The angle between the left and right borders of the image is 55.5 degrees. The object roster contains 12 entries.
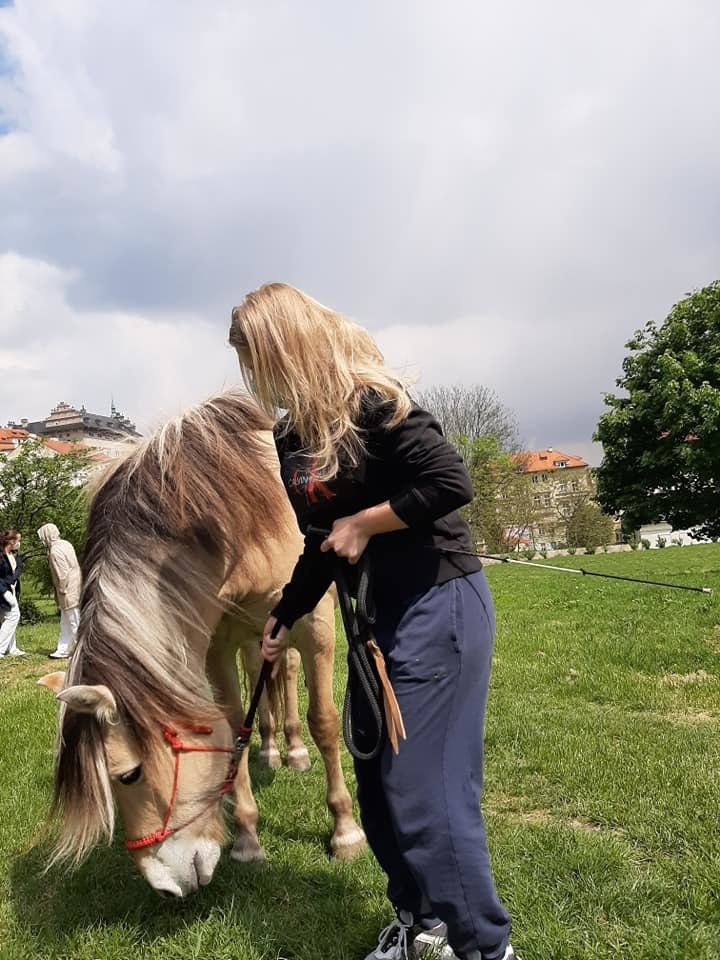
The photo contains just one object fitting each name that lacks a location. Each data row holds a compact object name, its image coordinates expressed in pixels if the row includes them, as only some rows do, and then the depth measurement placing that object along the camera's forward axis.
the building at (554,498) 46.22
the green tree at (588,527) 47.31
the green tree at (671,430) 24.66
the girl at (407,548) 1.95
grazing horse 2.34
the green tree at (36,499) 17.12
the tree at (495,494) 41.34
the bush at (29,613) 17.81
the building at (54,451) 18.38
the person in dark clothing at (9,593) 10.92
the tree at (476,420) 43.78
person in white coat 9.82
